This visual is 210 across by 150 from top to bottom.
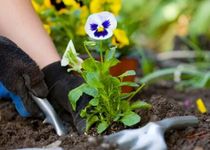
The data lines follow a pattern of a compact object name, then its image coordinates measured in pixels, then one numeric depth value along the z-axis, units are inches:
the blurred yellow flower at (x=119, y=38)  100.1
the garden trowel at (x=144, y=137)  64.8
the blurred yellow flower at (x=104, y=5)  102.7
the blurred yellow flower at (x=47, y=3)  108.8
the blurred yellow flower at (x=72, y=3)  100.4
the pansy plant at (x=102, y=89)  70.8
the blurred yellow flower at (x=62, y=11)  107.8
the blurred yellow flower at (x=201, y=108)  89.7
